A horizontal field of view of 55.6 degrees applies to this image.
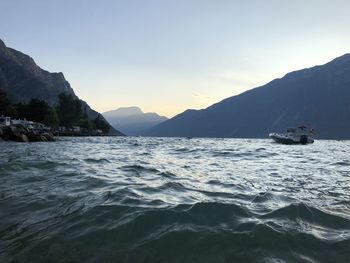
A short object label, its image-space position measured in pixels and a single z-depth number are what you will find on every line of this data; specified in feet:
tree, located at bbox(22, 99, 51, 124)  500.66
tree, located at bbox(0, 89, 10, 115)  407.23
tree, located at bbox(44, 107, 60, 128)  497.05
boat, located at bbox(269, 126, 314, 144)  304.71
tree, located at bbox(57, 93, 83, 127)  624.59
